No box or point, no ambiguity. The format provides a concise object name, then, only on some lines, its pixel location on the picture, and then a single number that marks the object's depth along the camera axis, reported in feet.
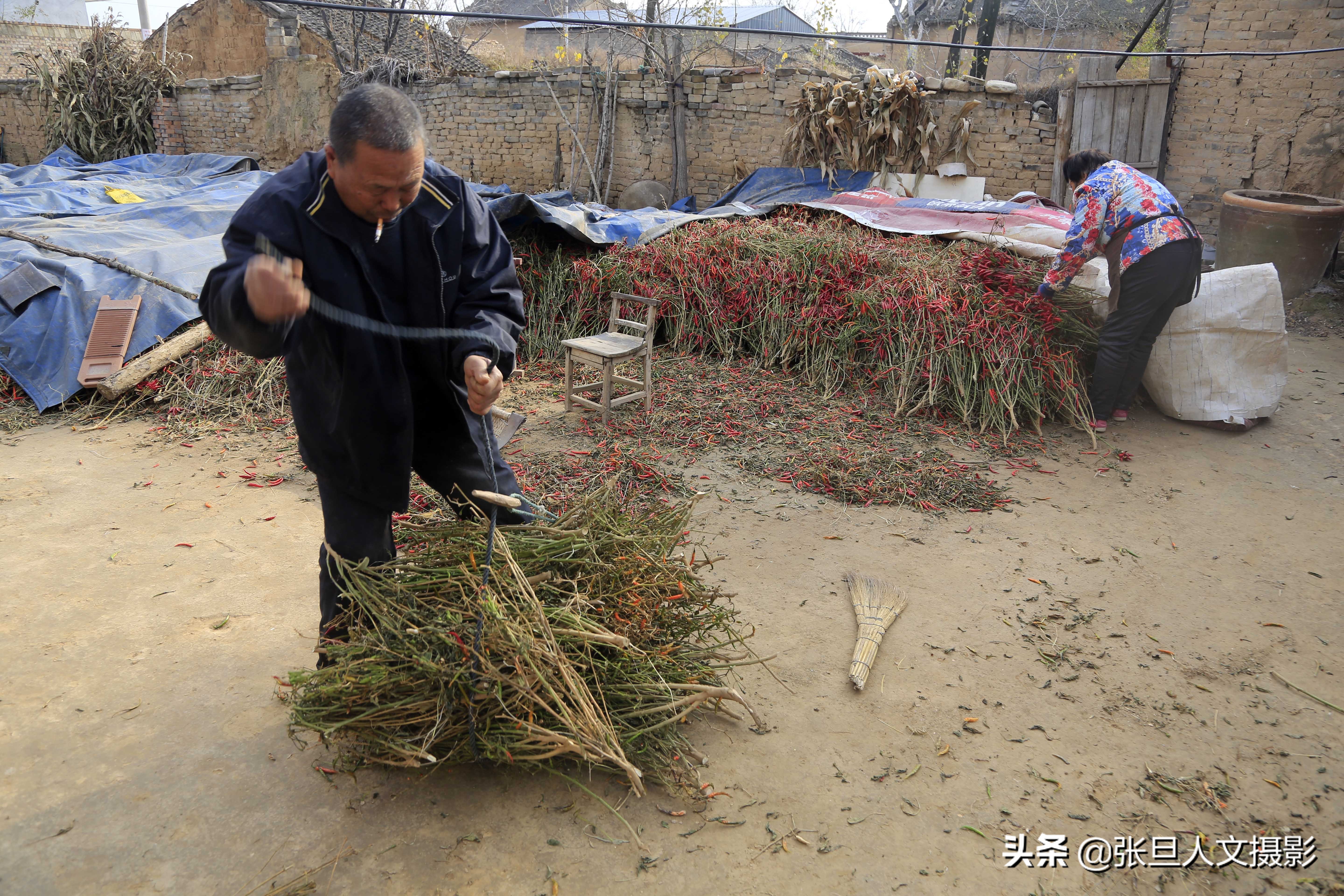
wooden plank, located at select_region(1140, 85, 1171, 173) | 27.14
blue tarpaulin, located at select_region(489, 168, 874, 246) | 21.61
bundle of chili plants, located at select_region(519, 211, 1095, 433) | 16.78
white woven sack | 16.06
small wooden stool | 16.83
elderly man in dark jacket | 5.75
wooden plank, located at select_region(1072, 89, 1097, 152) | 28.02
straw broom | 9.04
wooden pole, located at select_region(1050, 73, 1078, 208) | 28.43
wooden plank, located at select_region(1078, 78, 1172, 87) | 26.91
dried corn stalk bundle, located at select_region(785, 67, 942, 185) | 28.32
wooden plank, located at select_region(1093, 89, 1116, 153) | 27.68
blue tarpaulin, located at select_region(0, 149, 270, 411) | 18.26
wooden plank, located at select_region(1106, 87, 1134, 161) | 27.48
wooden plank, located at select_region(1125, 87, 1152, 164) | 27.32
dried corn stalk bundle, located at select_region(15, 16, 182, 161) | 45.88
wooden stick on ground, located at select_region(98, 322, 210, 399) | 17.58
